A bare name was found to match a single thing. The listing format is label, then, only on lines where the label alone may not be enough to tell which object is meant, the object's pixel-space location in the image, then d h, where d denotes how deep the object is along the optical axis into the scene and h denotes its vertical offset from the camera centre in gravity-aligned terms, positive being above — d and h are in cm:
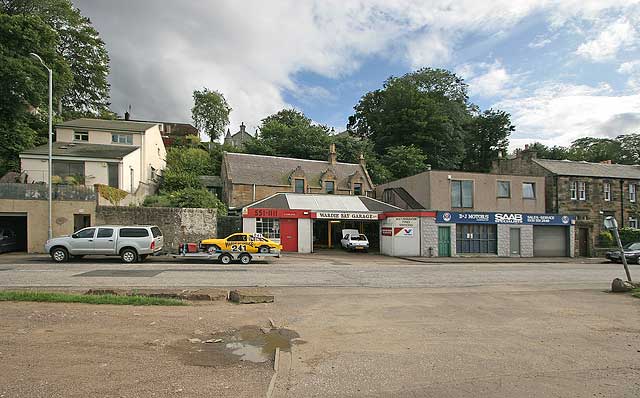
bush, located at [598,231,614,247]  3397 -304
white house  2714 +438
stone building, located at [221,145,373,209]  3616 +333
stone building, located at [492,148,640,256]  3434 +114
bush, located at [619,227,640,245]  3422 -264
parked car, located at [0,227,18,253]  2112 -153
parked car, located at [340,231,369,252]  2988 -260
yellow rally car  1984 -180
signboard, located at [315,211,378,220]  2882 -47
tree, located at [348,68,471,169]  5616 +1476
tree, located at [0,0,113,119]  4419 +1959
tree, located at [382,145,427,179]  4912 +604
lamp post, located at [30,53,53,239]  2044 +482
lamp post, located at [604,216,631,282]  1363 -65
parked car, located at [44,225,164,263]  1825 -151
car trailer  1956 -238
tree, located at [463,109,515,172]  5941 +1105
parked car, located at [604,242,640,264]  2695 -349
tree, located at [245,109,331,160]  4937 +910
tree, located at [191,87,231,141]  6438 +1690
